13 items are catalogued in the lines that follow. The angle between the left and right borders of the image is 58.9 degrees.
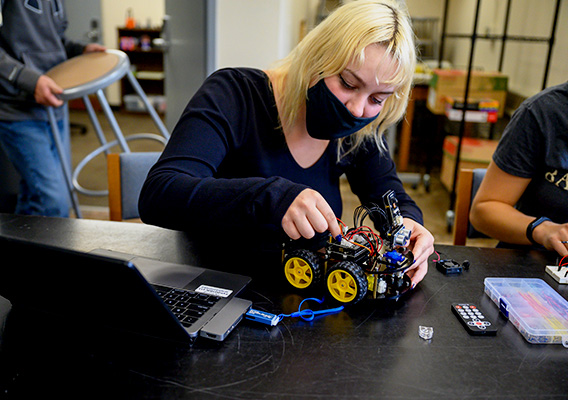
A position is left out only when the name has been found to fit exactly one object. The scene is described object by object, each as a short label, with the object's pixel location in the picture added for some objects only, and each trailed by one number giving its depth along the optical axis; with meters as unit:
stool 1.88
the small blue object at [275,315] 0.78
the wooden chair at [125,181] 1.43
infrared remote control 0.78
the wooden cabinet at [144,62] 6.31
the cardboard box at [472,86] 3.50
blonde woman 0.89
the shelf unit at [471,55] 2.86
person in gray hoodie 1.88
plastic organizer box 0.76
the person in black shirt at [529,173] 1.25
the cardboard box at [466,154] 3.13
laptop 0.60
